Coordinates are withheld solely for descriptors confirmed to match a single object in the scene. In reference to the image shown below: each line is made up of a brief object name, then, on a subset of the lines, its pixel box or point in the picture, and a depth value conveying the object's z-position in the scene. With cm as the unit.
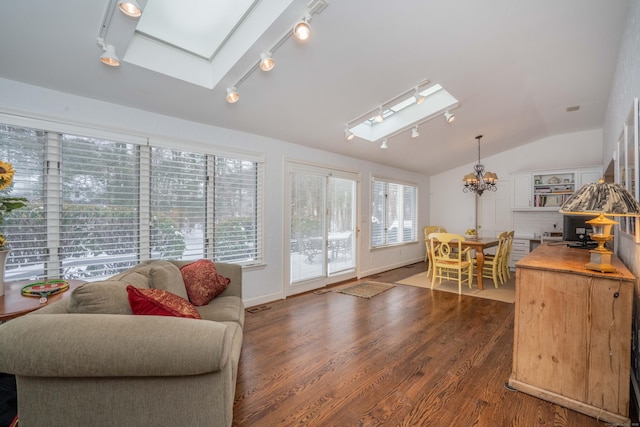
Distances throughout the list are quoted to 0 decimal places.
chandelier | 511
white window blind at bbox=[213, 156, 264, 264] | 362
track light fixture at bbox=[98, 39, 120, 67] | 203
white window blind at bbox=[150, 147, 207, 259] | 311
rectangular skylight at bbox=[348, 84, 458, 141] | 400
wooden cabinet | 178
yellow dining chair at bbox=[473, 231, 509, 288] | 489
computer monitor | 353
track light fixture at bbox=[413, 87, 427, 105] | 321
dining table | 474
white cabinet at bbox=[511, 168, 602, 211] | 577
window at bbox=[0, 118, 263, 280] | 242
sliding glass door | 447
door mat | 454
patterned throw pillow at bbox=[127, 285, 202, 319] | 158
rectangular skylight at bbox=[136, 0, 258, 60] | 216
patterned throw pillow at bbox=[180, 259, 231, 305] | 243
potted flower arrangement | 185
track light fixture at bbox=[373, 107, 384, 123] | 349
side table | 166
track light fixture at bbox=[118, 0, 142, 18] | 167
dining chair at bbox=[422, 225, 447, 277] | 706
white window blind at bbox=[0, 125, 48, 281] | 234
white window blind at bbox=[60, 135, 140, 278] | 260
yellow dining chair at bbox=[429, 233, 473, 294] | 464
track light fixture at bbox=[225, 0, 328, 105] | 196
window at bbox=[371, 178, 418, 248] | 611
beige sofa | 124
